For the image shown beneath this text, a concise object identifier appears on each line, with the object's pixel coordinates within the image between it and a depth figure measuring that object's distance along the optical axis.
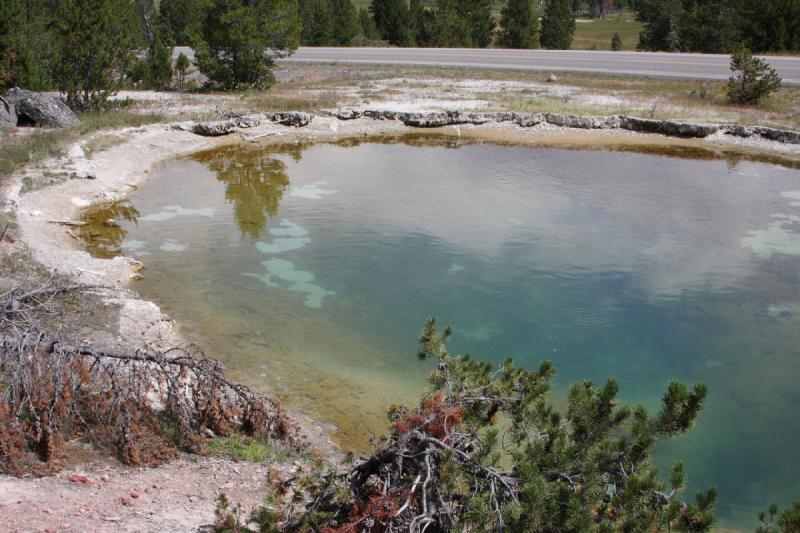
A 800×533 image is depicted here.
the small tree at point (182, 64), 30.22
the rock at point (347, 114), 25.55
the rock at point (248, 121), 24.14
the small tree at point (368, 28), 52.47
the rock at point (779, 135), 23.56
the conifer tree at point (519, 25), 49.03
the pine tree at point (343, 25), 48.03
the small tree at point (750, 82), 27.00
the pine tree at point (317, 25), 47.25
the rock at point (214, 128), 23.19
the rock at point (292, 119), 24.75
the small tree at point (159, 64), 29.66
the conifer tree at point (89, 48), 22.44
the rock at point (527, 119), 25.38
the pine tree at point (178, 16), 43.16
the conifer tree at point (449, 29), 47.84
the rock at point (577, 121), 25.27
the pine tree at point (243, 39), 28.03
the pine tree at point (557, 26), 51.75
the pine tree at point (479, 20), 51.09
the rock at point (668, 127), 24.42
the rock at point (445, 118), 25.58
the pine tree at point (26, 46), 21.56
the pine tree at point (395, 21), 50.66
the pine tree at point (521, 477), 4.48
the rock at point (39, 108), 21.05
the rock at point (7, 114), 20.64
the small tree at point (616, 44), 56.98
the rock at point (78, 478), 6.22
